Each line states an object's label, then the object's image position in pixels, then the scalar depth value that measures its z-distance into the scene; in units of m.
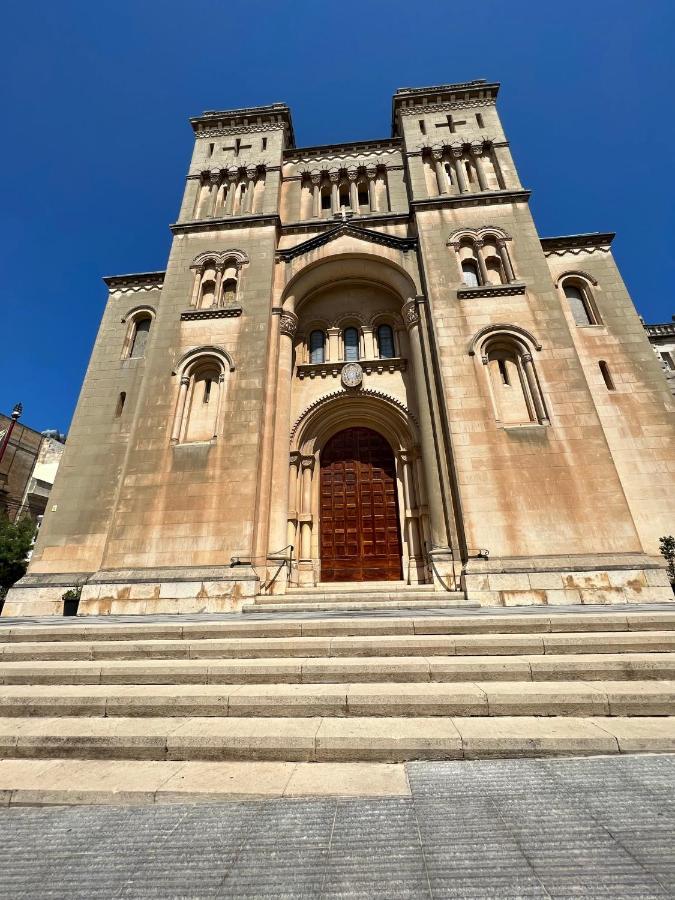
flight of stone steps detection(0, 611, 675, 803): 3.27
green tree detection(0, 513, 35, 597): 20.27
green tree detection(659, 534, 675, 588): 10.35
